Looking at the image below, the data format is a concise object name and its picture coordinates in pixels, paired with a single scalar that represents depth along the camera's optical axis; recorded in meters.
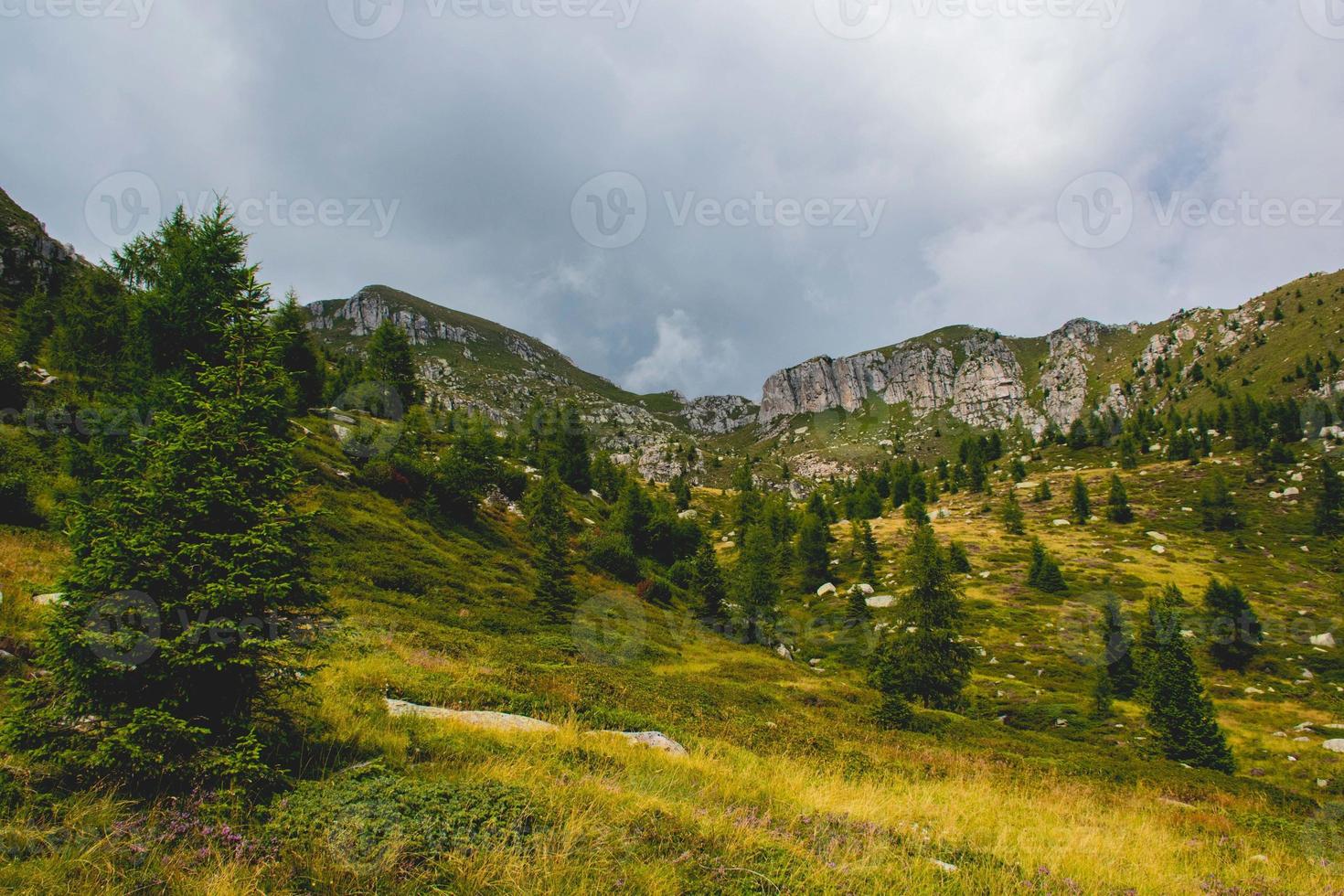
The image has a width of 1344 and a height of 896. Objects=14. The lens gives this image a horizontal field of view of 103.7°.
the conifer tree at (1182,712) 26.78
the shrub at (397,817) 4.77
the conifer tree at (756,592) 52.50
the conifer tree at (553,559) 34.03
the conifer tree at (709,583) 55.06
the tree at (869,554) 70.99
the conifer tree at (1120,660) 41.31
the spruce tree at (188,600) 5.48
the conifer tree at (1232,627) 45.28
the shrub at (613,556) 52.12
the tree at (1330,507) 69.38
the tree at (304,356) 46.44
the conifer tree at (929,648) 33.72
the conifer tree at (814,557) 75.31
